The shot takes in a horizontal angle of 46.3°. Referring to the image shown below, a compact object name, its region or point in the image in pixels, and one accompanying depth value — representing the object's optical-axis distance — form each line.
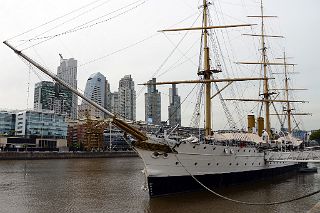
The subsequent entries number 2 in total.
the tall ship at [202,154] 25.58
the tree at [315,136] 114.38
